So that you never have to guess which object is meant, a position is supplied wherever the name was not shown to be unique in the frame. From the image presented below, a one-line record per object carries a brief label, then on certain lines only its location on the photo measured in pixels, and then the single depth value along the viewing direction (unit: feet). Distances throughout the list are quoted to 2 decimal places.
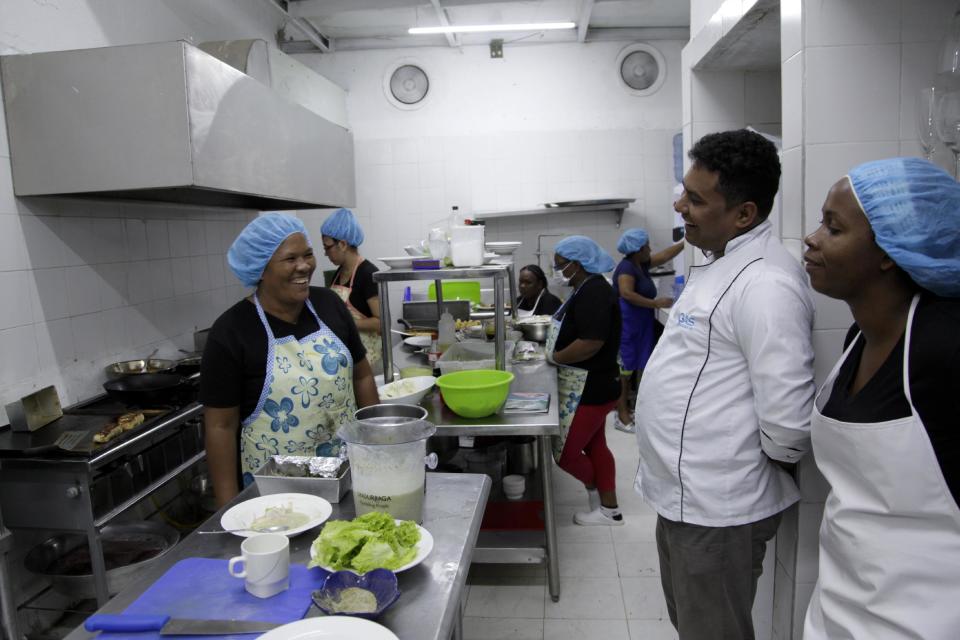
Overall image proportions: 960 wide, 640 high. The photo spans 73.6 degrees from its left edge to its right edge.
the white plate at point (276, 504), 4.55
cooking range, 7.50
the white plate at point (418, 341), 13.07
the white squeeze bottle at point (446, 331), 10.98
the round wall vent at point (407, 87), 20.75
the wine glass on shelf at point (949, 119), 4.18
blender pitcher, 4.38
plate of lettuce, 3.85
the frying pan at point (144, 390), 9.34
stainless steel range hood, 8.59
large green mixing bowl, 7.94
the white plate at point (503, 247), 10.80
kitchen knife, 3.43
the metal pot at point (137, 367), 10.23
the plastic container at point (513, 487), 11.04
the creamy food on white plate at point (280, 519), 4.53
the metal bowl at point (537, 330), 13.74
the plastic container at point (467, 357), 9.14
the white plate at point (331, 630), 3.30
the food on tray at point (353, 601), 3.50
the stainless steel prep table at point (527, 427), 7.93
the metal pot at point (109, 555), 7.95
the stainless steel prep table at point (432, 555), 3.54
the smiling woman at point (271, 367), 6.13
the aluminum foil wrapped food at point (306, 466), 5.19
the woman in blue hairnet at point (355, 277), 12.04
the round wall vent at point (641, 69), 20.36
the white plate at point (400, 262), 8.86
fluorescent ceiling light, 16.49
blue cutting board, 3.63
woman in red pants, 10.54
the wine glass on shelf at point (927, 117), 4.30
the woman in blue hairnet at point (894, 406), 3.56
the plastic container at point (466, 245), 8.43
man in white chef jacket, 5.02
